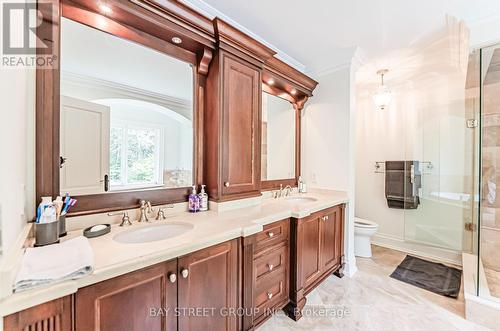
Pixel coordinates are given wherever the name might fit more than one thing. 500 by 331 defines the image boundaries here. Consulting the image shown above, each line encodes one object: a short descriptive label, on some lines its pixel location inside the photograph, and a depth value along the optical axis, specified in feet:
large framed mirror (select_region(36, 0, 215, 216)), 3.73
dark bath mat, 6.75
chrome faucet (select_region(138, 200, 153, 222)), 4.47
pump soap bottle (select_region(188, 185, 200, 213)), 5.30
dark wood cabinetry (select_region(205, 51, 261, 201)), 5.43
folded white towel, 2.11
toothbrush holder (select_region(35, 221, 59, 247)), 2.83
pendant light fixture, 9.00
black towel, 9.61
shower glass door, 8.34
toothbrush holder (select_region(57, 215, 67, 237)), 3.38
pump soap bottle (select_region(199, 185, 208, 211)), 5.42
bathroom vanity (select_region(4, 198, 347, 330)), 2.54
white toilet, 8.87
